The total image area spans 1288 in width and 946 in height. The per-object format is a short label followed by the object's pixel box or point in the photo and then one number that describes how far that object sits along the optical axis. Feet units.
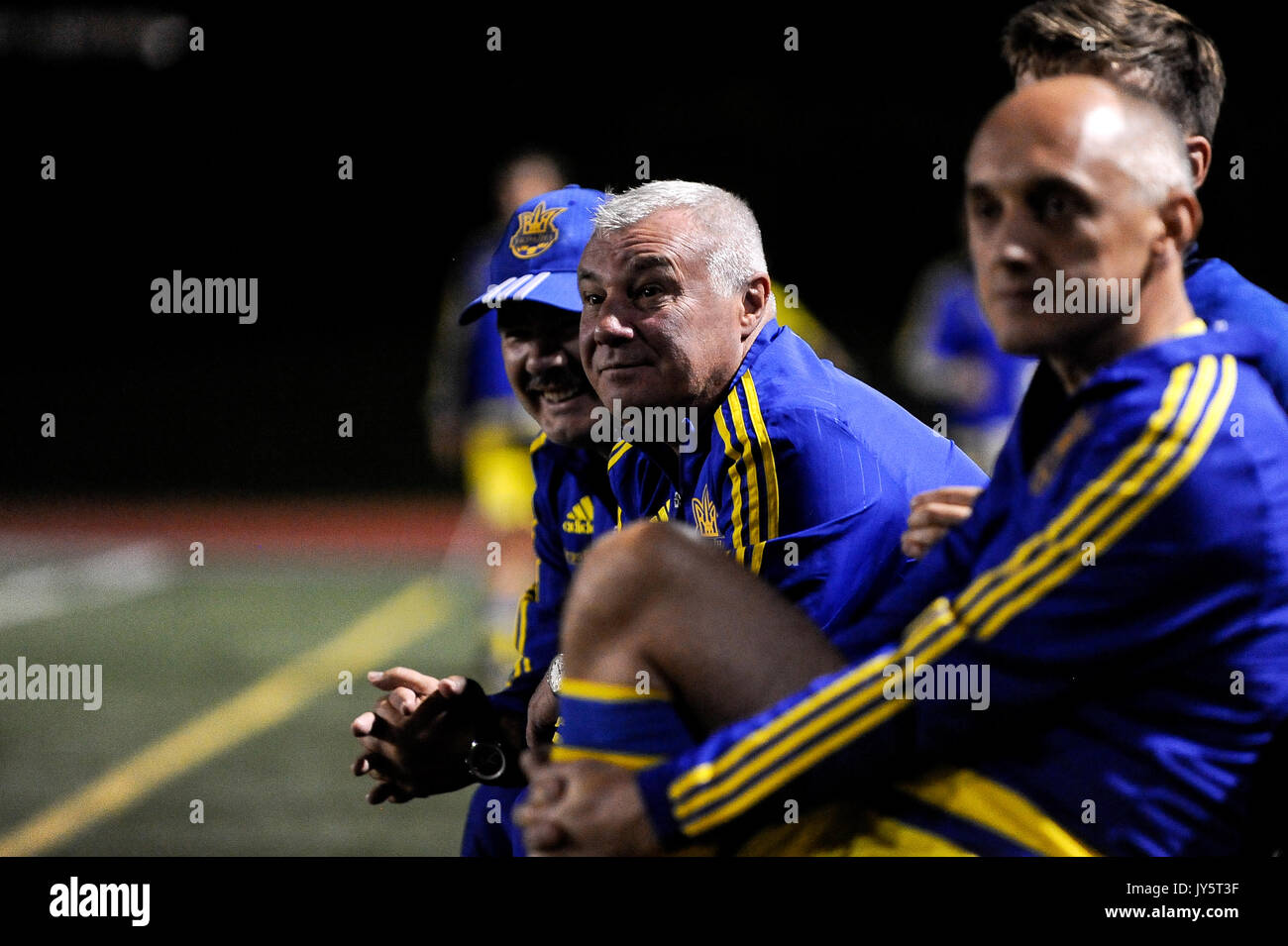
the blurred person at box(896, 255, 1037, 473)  60.29
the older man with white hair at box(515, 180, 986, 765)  17.51
